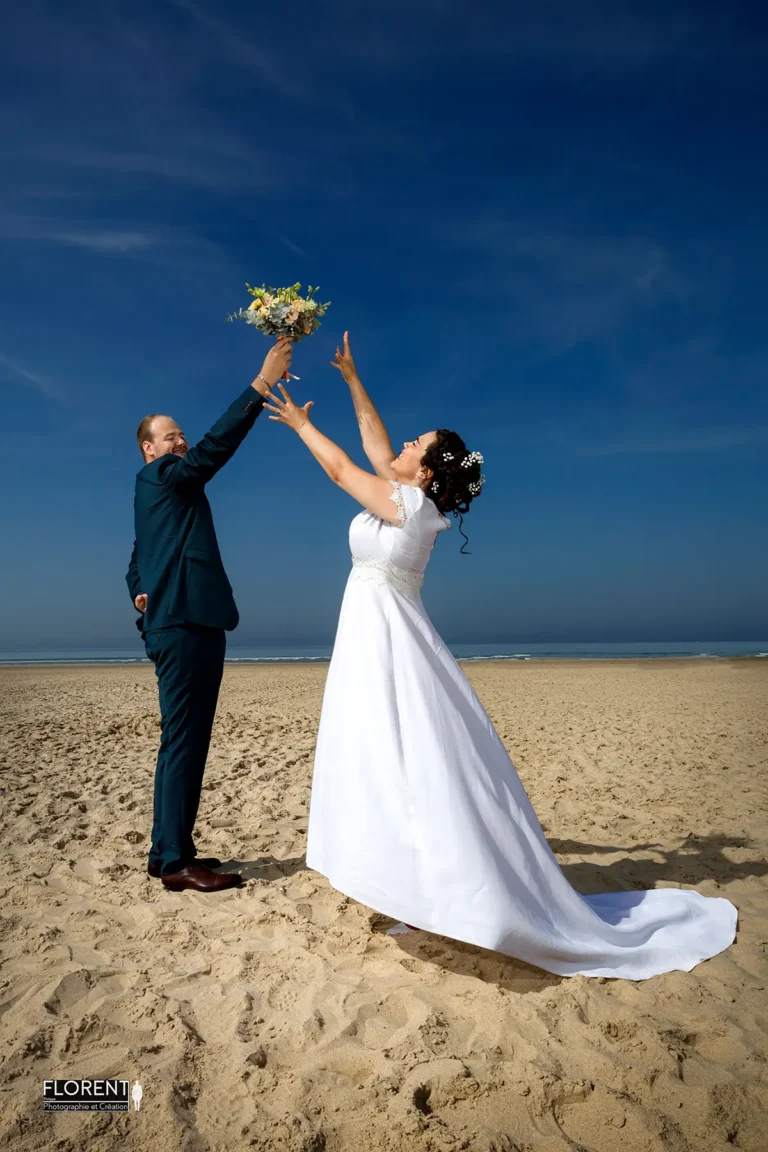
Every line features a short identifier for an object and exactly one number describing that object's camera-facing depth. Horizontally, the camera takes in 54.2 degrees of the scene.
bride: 3.09
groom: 4.16
